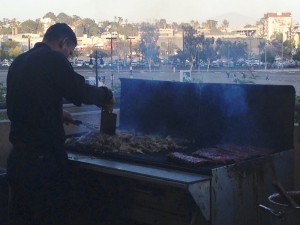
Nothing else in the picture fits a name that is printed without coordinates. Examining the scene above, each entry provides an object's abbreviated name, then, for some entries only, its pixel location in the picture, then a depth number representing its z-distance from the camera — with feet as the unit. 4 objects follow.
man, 10.98
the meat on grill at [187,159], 10.83
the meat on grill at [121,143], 12.89
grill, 10.56
